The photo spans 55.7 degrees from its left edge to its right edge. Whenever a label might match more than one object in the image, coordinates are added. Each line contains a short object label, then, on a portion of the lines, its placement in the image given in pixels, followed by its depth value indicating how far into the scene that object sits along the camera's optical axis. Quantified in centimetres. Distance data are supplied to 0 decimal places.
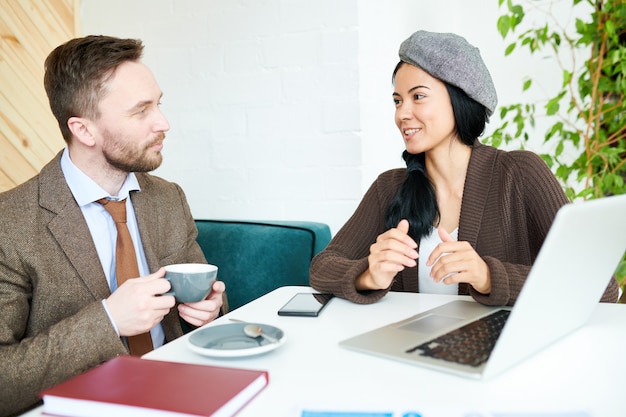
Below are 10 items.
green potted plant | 217
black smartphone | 112
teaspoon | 92
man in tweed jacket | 108
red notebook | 67
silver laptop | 73
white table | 71
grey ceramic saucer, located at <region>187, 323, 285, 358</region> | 86
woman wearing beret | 146
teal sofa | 180
